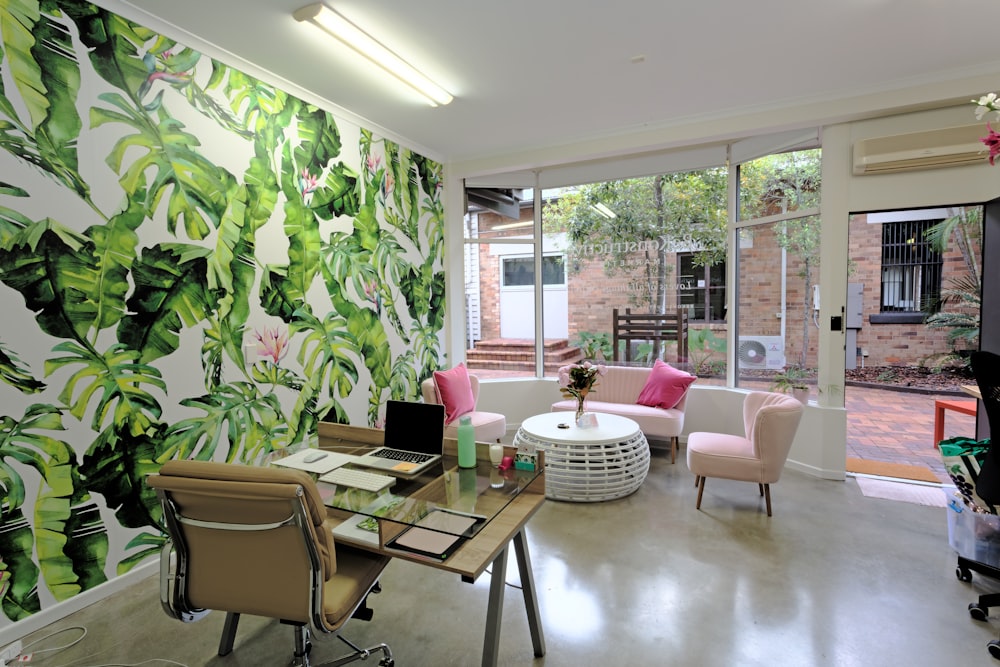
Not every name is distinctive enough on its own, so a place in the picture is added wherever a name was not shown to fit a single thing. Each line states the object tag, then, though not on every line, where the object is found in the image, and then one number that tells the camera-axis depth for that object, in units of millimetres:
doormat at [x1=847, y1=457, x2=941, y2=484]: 4031
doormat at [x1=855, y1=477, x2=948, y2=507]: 3570
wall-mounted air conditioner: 3436
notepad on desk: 1664
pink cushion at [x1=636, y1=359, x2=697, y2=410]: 4602
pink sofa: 4434
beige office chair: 1420
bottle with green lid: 2252
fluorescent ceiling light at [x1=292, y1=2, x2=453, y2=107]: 2588
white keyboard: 2049
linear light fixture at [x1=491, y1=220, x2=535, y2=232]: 5696
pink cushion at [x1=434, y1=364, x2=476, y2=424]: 4500
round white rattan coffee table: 3543
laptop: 2279
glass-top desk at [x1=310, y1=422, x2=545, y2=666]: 1678
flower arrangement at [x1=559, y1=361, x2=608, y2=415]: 3928
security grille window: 7789
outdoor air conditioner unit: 4520
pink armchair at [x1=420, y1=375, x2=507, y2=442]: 4355
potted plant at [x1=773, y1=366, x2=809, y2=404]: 4145
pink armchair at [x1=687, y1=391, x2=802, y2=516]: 3213
